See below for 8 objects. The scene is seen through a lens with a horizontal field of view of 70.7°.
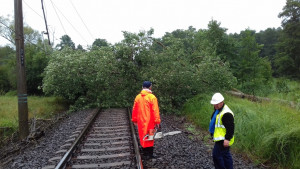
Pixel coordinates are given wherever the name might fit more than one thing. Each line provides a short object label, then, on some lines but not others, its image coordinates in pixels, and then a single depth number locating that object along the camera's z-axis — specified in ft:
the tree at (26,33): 130.21
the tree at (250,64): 52.75
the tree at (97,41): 175.85
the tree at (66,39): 265.54
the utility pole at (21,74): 24.35
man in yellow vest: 11.75
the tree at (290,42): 107.34
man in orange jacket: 14.94
